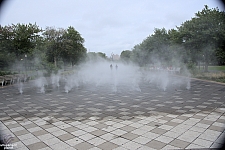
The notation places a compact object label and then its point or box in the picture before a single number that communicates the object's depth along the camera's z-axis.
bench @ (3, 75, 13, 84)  12.68
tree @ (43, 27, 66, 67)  25.17
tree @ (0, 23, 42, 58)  16.27
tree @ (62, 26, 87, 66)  25.82
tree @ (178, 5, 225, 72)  15.69
